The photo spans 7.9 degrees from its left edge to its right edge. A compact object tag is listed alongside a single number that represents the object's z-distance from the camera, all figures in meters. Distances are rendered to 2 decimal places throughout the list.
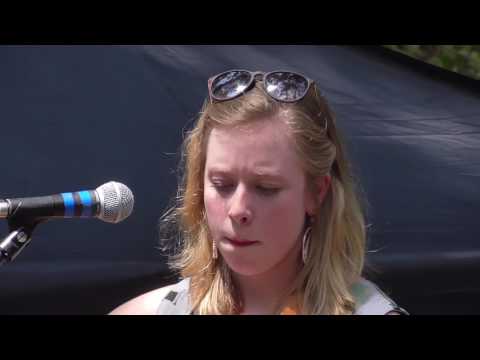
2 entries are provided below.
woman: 4.30
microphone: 4.24
